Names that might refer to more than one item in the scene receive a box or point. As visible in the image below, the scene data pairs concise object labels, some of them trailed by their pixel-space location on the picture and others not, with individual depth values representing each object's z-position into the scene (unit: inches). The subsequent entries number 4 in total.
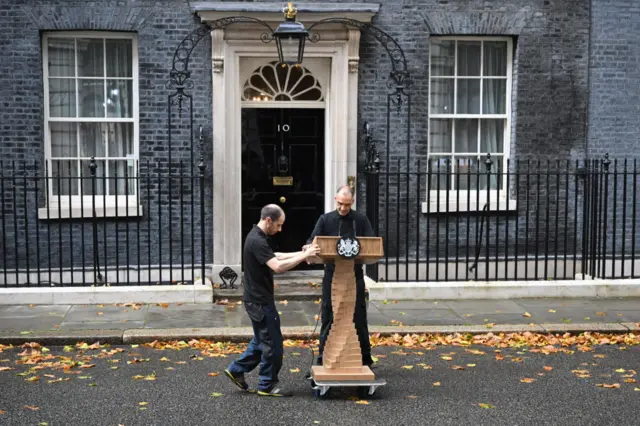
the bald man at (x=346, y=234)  300.0
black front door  474.0
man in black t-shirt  270.7
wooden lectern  272.2
